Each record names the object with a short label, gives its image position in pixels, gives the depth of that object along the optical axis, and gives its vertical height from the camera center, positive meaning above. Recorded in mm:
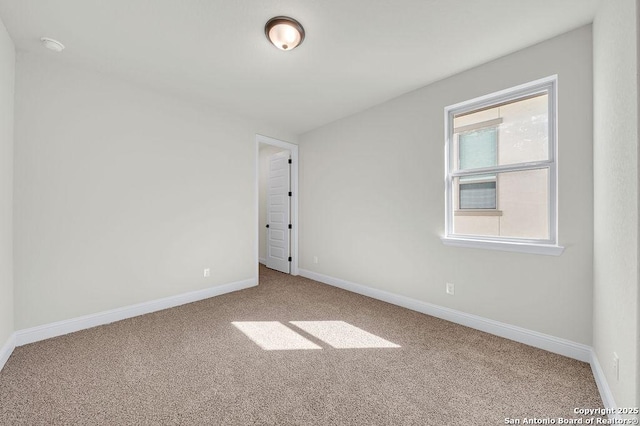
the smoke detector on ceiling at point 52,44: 2135 +1437
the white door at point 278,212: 4938 -7
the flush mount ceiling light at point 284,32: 1953 +1437
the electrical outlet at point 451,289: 2782 -845
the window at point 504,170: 2266 +404
